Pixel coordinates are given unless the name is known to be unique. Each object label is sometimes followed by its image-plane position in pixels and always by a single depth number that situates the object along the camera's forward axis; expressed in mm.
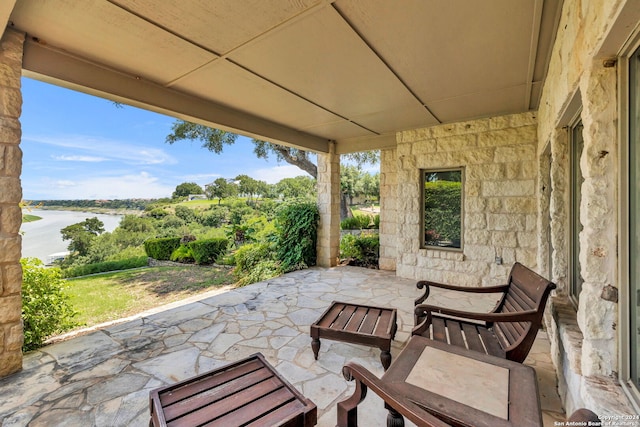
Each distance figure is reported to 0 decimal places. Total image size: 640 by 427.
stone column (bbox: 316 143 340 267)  5957
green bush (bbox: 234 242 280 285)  5613
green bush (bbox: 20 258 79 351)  2551
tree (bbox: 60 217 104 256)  10148
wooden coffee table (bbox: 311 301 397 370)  2164
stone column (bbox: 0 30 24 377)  2023
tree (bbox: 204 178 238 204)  14773
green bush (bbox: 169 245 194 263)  9445
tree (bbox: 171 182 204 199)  14883
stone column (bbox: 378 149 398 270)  5621
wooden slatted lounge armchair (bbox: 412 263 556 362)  1752
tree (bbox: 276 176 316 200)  14478
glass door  1030
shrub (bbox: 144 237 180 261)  10039
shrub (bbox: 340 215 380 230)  8664
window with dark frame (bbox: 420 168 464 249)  4574
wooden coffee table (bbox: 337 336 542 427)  1115
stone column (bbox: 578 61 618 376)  1129
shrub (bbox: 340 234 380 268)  6133
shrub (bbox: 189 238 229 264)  8930
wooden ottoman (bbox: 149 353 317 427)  1295
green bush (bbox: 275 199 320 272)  5926
